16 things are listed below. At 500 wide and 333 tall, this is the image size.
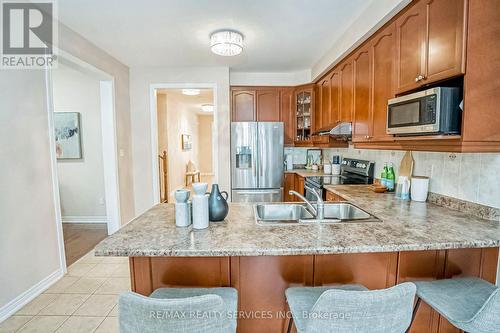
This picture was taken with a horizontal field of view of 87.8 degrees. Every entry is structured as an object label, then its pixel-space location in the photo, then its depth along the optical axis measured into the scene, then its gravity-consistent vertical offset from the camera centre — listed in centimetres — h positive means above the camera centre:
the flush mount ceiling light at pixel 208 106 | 687 +111
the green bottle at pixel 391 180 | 247 -32
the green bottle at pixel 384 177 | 252 -30
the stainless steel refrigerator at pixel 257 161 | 395 -21
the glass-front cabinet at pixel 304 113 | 406 +54
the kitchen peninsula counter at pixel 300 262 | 128 -61
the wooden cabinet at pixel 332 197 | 250 -51
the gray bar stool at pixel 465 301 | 100 -69
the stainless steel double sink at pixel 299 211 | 194 -49
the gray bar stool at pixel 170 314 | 88 -57
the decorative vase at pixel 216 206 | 152 -34
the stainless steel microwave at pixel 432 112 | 143 +20
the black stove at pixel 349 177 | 296 -38
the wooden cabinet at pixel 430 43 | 140 +63
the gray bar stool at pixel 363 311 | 92 -59
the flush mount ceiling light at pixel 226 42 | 272 +112
